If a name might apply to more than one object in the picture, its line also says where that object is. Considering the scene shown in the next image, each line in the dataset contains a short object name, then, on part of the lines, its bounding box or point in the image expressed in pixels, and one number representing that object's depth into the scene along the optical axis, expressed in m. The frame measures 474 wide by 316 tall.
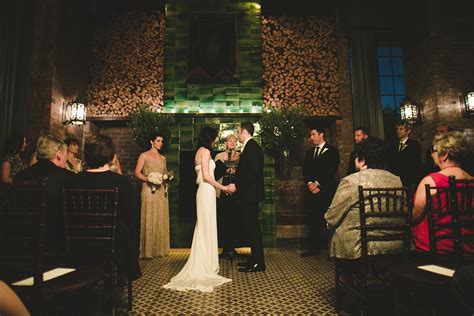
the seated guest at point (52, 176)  2.13
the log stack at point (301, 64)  6.23
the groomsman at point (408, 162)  4.12
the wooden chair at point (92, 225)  2.02
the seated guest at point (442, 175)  2.00
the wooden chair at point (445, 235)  1.76
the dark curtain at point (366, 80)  6.94
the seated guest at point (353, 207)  2.27
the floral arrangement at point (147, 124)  5.38
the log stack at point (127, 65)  6.17
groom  3.56
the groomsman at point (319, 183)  4.53
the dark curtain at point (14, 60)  4.41
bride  3.17
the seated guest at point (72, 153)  4.48
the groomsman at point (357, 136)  4.31
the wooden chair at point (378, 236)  2.08
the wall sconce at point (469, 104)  5.60
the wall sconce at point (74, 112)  5.21
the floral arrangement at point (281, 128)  5.43
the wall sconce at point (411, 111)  6.15
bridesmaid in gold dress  4.44
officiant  4.49
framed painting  5.95
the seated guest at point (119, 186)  2.17
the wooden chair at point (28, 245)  1.50
